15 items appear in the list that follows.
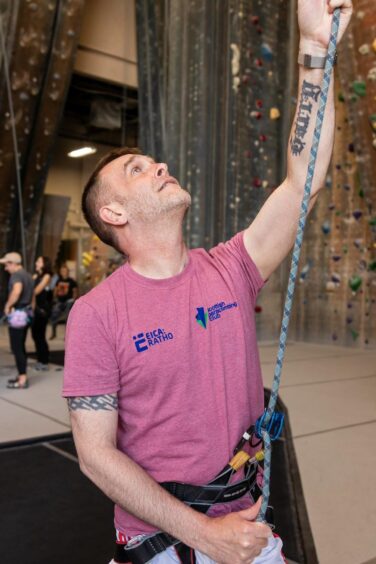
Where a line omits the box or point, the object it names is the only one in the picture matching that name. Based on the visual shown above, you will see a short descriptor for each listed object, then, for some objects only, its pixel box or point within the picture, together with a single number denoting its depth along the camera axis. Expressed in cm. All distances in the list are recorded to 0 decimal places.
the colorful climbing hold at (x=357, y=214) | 834
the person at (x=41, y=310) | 656
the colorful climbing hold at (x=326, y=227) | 873
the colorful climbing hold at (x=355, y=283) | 834
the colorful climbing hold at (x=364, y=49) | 696
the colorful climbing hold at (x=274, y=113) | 845
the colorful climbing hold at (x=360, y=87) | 730
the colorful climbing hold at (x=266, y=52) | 827
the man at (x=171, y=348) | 110
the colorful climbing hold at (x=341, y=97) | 816
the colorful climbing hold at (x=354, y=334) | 849
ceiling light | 1438
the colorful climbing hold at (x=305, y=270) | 902
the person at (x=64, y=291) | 1048
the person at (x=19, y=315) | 555
